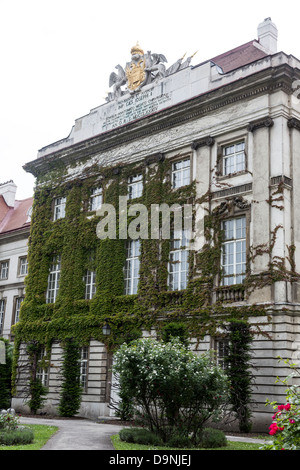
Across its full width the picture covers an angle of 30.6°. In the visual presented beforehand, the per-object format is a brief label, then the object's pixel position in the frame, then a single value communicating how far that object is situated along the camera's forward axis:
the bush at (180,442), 14.62
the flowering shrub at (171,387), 15.09
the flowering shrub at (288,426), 8.91
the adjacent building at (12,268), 42.19
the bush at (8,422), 15.76
